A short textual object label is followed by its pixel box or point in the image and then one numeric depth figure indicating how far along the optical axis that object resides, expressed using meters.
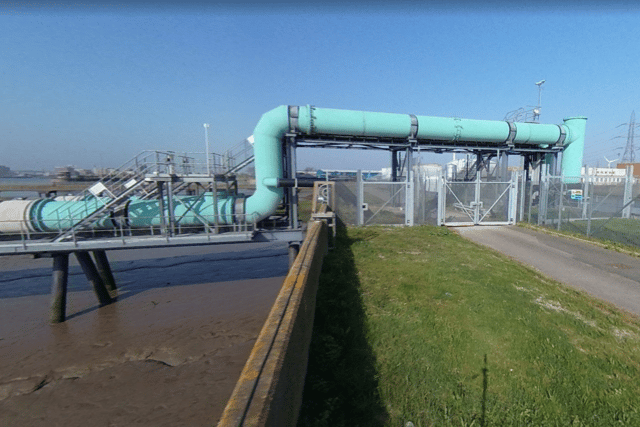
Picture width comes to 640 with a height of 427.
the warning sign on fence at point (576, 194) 13.35
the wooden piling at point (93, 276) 11.55
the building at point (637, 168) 45.64
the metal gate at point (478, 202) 14.60
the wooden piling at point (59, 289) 10.52
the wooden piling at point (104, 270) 12.92
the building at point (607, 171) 36.92
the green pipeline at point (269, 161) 11.04
